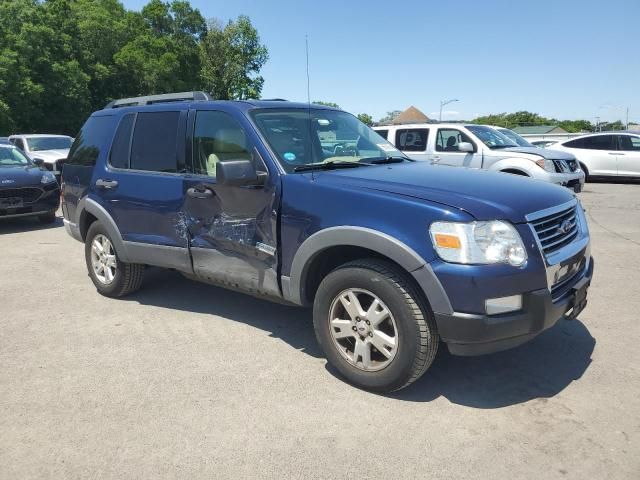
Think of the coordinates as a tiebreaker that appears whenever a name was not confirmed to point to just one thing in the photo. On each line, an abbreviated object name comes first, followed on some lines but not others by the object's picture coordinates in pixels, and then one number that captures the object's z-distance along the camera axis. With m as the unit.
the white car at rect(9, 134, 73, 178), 13.50
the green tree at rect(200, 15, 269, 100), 52.41
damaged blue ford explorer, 2.84
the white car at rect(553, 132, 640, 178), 15.33
